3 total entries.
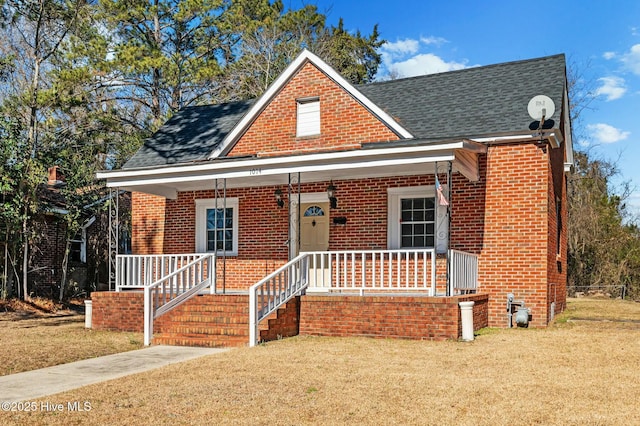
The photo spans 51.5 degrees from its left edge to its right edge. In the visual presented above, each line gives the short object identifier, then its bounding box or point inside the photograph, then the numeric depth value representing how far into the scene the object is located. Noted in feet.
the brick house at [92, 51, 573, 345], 41.14
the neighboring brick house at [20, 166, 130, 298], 75.41
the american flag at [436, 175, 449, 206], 39.97
